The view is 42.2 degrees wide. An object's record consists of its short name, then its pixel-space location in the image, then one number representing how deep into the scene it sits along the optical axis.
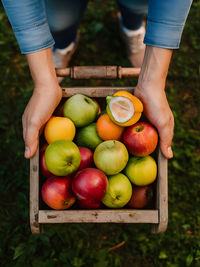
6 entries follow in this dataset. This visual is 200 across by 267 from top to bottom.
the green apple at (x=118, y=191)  1.43
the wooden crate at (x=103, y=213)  1.42
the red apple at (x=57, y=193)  1.42
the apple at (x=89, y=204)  1.40
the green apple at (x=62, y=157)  1.35
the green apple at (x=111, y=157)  1.41
